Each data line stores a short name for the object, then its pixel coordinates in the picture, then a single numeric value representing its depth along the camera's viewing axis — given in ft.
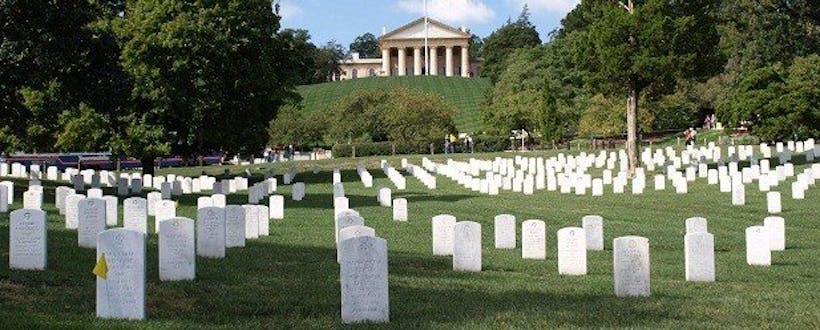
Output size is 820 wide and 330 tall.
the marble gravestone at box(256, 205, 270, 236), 68.95
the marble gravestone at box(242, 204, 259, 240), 67.00
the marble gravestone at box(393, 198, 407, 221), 83.46
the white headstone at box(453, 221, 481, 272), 52.95
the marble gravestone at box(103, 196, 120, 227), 71.10
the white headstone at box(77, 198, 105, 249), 58.65
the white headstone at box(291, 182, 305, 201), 112.27
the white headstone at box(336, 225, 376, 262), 45.93
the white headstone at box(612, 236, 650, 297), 44.42
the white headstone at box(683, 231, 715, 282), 49.96
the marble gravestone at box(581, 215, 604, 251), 64.49
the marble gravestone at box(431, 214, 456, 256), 60.08
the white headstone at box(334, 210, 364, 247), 57.41
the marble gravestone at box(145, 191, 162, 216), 77.15
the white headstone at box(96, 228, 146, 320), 36.22
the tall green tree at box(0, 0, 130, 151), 91.81
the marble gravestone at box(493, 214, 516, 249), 65.26
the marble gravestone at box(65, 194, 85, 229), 68.33
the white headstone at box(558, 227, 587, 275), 52.21
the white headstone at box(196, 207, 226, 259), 55.83
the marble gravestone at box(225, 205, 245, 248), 60.45
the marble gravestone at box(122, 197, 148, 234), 61.67
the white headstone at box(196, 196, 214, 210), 71.05
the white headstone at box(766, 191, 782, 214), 93.97
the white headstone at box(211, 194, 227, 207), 72.59
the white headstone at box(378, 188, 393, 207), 100.68
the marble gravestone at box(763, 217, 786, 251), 65.51
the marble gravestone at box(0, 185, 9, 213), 77.83
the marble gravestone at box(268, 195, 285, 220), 83.61
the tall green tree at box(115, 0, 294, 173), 133.18
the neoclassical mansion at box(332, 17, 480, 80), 581.53
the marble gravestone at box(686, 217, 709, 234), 61.77
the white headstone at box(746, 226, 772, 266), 58.65
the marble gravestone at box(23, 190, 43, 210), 73.26
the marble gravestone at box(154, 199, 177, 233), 64.95
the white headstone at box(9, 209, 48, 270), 47.44
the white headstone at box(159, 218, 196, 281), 45.50
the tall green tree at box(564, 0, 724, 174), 144.87
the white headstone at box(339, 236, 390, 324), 36.22
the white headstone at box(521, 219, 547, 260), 59.57
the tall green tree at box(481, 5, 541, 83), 513.45
